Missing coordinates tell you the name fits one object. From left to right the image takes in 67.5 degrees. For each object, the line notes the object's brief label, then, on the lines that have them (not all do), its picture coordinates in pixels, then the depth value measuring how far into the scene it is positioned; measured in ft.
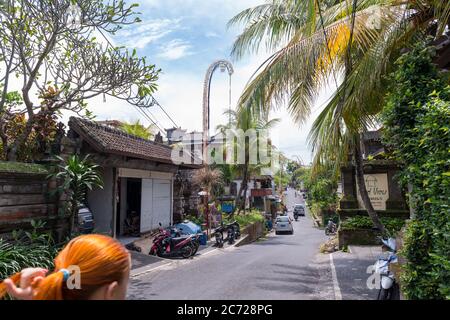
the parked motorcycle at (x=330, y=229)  75.00
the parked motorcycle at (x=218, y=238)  46.27
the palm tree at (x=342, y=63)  20.24
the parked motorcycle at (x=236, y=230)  55.73
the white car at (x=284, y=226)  87.92
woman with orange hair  4.64
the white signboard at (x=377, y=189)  41.34
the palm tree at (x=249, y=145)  74.28
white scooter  16.21
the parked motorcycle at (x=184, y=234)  36.58
